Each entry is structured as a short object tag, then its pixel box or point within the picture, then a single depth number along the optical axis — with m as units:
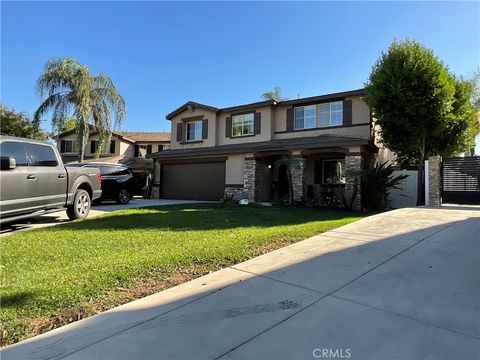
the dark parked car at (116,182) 14.58
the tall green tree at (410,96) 15.22
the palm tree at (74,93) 24.75
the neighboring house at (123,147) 33.94
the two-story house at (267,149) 16.97
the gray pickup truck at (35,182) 7.17
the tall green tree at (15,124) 29.17
